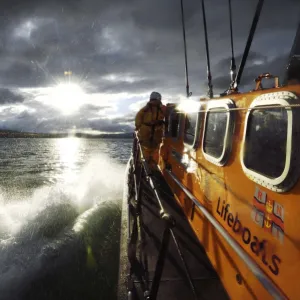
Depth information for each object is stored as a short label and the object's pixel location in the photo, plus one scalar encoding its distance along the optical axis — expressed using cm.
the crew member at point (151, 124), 690
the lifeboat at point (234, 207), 176
